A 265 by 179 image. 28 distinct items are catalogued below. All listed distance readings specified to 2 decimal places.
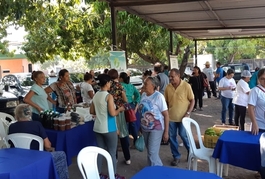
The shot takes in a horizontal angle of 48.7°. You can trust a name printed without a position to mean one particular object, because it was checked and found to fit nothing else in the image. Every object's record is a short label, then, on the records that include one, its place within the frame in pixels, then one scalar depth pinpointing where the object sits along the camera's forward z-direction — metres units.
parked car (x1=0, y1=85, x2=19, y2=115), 7.84
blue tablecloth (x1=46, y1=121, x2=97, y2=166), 3.99
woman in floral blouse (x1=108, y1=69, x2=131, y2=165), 4.74
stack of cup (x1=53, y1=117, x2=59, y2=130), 4.11
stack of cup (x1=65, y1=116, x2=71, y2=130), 4.12
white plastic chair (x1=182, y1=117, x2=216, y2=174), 3.88
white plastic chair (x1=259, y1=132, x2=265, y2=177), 3.15
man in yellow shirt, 4.70
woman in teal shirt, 5.47
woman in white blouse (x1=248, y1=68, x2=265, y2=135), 3.61
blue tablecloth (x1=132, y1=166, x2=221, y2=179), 2.41
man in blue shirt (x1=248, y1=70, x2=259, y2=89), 5.82
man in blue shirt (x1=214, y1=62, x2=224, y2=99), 13.89
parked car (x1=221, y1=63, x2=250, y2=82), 20.34
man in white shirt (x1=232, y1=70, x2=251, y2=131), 6.12
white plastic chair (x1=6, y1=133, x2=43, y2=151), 3.50
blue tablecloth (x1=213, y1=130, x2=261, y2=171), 3.31
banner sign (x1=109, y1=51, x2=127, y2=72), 6.89
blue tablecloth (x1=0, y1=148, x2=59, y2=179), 2.60
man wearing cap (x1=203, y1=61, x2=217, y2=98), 14.07
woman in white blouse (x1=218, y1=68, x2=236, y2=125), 7.20
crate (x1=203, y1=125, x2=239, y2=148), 4.43
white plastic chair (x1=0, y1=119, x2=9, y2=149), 4.08
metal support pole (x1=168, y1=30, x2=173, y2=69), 12.85
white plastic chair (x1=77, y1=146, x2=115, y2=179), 2.59
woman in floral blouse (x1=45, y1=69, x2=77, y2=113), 5.24
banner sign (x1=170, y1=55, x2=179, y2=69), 11.62
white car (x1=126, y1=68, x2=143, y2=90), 15.63
